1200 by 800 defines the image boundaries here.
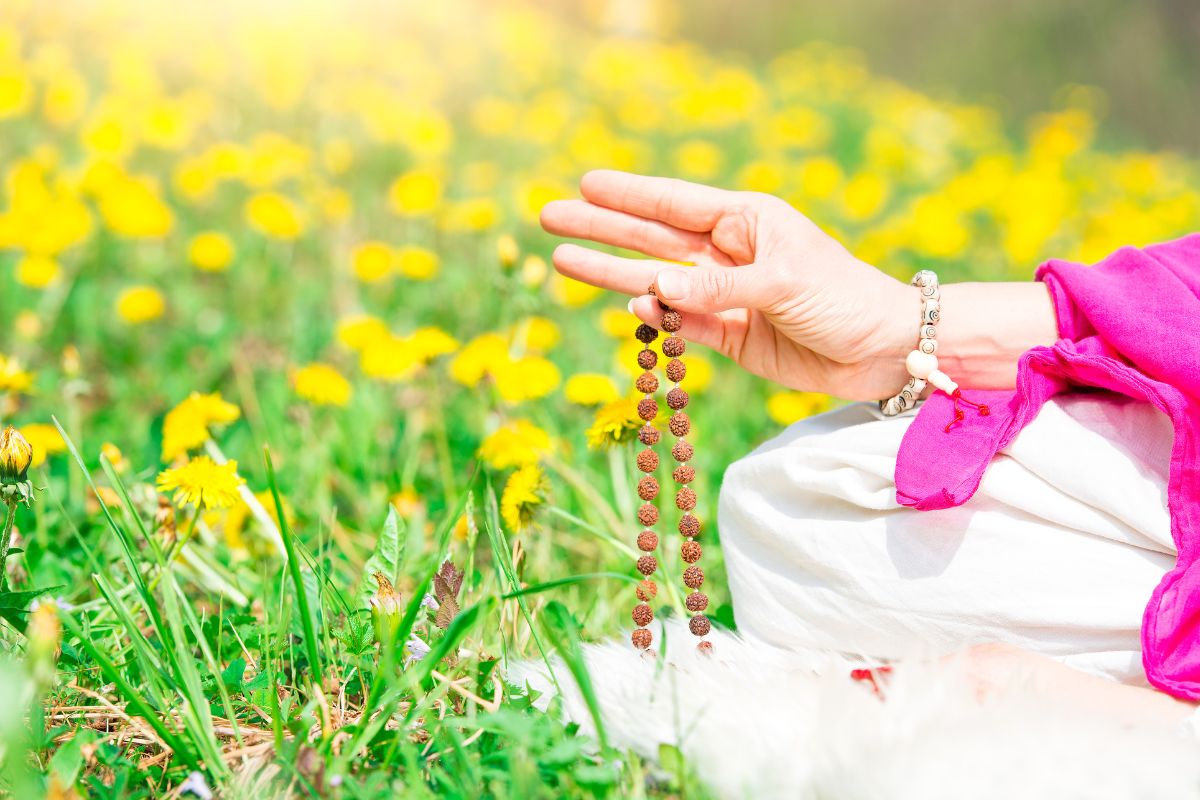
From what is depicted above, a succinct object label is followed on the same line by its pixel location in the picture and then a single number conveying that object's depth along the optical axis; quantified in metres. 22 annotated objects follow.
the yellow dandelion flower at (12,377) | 0.97
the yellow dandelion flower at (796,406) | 1.07
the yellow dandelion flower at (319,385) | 1.04
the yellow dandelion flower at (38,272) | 1.17
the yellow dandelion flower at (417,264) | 1.18
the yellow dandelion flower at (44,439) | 0.98
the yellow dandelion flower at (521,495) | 0.93
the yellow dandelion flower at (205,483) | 0.90
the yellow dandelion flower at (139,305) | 1.17
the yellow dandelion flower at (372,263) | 1.21
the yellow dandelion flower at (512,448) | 0.98
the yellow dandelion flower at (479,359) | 1.05
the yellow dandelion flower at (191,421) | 0.95
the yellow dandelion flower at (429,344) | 1.04
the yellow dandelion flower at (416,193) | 1.32
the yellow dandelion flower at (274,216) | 1.25
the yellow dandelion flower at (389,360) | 1.05
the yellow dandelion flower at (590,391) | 1.03
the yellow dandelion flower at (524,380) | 1.03
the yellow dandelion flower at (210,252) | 1.22
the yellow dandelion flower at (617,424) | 0.93
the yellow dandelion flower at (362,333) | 1.08
